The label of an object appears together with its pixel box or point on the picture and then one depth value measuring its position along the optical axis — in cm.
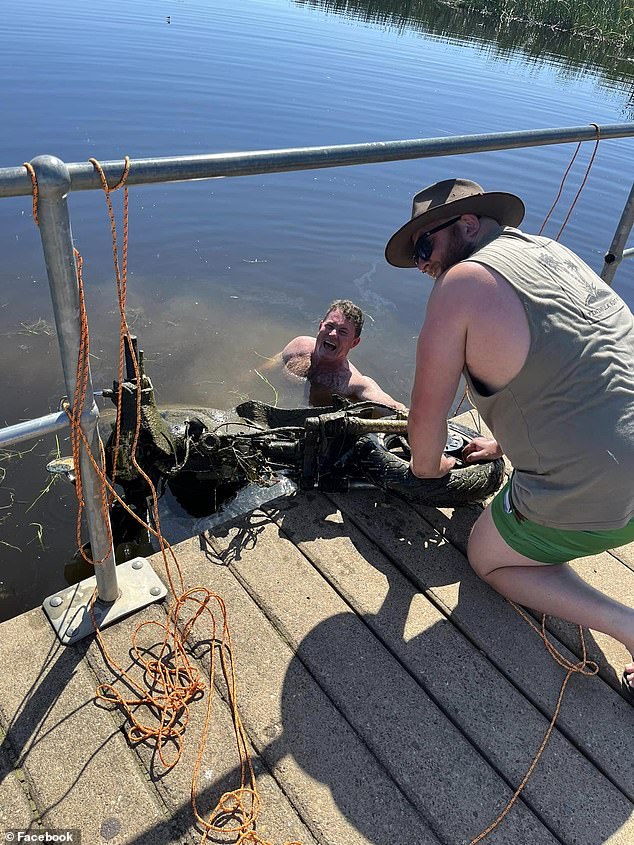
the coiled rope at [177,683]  173
